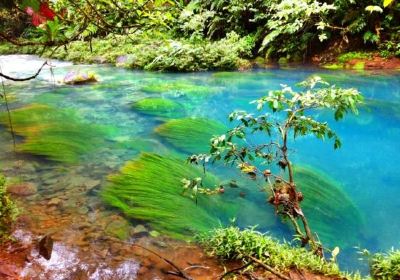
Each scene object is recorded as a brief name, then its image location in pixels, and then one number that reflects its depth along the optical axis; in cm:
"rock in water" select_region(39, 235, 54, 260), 247
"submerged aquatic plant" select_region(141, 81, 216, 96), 852
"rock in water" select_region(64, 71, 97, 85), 963
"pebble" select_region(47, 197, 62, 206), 328
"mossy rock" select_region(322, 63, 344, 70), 1024
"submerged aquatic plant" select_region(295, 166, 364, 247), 312
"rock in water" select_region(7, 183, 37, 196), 348
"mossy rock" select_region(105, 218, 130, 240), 281
